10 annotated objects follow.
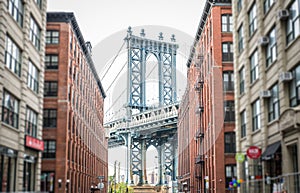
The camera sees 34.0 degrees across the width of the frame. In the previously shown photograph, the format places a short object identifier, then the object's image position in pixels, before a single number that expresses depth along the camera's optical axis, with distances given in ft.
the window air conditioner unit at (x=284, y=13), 85.05
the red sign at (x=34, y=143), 110.52
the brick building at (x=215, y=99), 166.71
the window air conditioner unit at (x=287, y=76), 83.30
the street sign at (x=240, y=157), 96.42
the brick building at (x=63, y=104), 176.55
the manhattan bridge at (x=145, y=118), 418.51
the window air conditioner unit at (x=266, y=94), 96.95
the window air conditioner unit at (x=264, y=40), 96.87
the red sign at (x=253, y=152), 86.89
